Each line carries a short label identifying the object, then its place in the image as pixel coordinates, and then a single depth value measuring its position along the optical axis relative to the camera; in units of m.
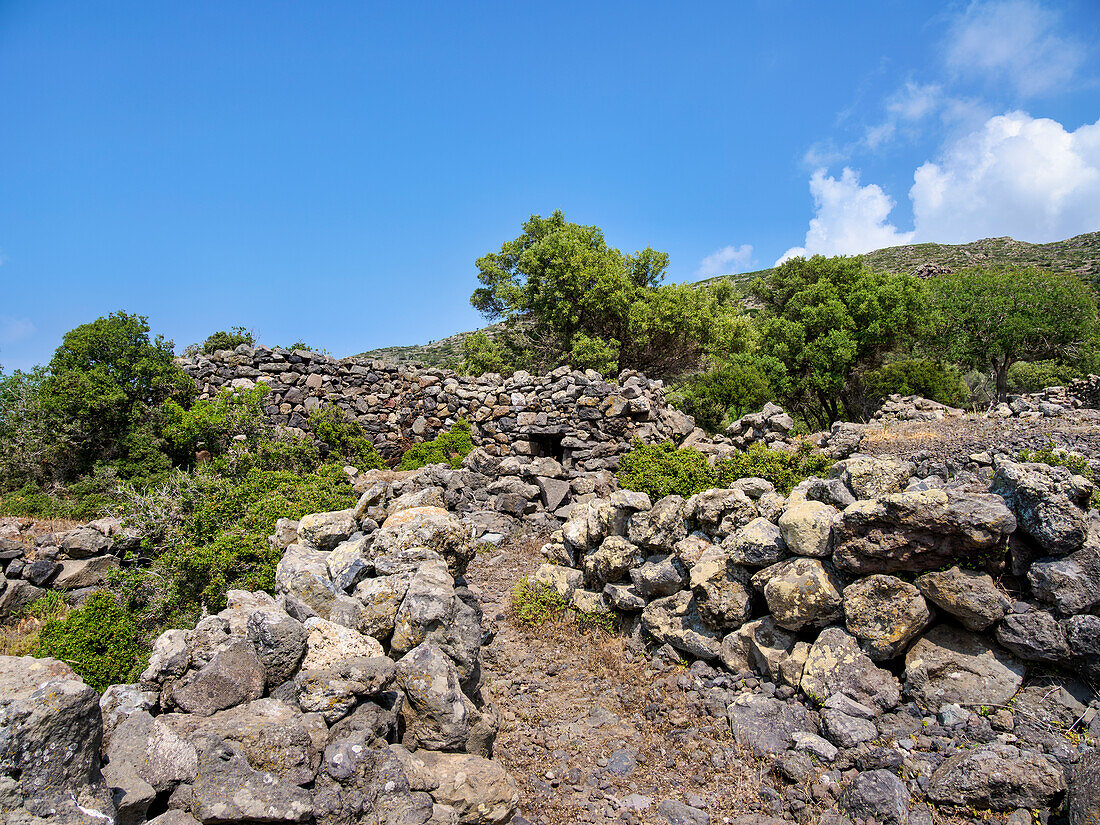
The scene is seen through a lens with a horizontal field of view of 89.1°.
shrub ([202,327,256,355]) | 16.84
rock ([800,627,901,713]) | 4.43
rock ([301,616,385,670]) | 3.90
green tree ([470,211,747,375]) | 19.84
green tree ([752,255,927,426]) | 23.06
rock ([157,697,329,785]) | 2.99
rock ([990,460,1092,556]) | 4.19
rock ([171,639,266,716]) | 3.42
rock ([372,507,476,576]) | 5.64
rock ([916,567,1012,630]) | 4.26
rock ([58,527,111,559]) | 9.37
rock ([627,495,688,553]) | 6.56
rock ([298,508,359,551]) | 6.53
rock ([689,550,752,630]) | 5.57
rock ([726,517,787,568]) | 5.47
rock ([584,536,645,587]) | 6.81
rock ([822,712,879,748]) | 4.11
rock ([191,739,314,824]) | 2.68
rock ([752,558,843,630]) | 4.94
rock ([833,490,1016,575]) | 4.40
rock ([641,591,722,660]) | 5.68
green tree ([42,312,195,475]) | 12.93
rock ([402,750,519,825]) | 3.42
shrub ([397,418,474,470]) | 14.23
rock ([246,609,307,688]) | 3.66
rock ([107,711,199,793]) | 2.73
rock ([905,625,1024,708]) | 4.11
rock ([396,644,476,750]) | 3.79
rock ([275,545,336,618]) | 5.14
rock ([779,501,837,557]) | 5.23
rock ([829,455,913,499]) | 5.45
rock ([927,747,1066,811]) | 3.34
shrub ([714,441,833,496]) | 7.55
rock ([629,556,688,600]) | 6.35
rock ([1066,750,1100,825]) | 3.02
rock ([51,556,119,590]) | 9.08
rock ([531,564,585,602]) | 7.28
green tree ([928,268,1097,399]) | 21.30
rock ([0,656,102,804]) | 2.20
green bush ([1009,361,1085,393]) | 23.20
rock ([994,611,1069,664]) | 3.98
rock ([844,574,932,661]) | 4.52
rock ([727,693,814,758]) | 4.32
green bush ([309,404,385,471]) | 14.84
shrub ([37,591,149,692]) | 5.50
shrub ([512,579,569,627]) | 6.84
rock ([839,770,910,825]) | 3.43
